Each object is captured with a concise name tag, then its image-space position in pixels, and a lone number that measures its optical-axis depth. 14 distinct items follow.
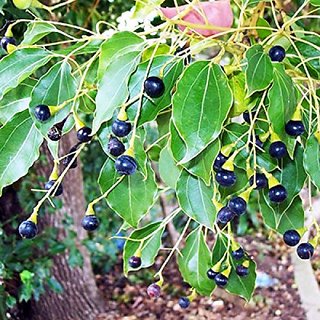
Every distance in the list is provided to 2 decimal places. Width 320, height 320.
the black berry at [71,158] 0.57
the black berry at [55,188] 0.58
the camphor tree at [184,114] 0.49
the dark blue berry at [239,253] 0.64
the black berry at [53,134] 0.54
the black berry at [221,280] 0.66
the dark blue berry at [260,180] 0.56
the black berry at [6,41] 0.63
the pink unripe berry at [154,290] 0.67
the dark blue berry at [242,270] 0.68
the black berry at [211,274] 0.68
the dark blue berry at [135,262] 0.64
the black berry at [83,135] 0.53
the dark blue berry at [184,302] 0.75
